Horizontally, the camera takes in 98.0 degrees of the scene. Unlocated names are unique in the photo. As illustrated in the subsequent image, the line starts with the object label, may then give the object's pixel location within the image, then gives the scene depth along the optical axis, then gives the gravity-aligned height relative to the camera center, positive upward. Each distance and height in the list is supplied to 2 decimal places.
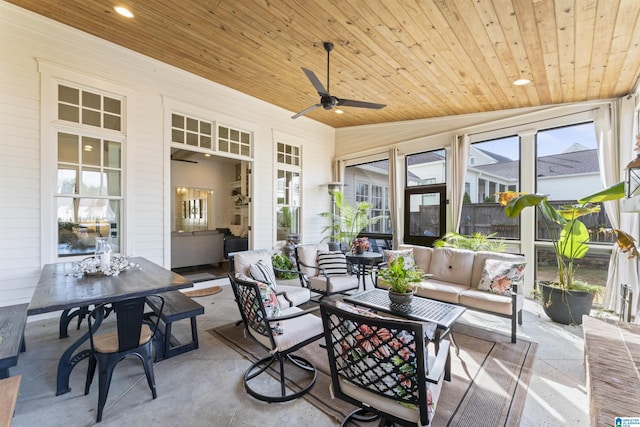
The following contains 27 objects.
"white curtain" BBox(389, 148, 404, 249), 6.38 +0.38
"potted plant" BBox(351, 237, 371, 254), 4.85 -0.61
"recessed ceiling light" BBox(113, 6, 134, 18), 3.22 +2.35
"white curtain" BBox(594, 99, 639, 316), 3.79 +0.64
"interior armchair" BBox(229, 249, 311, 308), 3.08 -0.69
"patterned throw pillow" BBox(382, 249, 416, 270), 4.26 -0.70
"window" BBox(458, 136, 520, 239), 5.11 +0.52
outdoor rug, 2.00 -1.46
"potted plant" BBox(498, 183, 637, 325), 3.51 -0.77
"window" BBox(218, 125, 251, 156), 5.42 +1.42
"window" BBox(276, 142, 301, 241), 6.47 +0.50
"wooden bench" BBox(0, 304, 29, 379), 1.88 -0.99
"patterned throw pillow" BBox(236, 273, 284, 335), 2.18 -0.74
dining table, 1.92 -0.63
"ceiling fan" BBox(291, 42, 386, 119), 3.42 +1.39
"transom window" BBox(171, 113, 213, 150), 4.88 +1.45
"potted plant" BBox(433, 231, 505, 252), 4.86 -0.56
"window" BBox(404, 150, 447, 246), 5.91 +0.31
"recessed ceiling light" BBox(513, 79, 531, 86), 3.88 +1.84
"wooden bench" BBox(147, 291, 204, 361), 2.75 -1.08
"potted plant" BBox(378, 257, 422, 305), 2.76 -0.70
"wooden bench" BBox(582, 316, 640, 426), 1.29 -0.91
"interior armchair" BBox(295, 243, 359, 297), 3.96 -0.93
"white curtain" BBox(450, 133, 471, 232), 5.40 +0.80
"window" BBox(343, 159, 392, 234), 6.86 +0.58
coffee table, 2.45 -0.97
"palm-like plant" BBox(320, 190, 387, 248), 6.74 -0.22
